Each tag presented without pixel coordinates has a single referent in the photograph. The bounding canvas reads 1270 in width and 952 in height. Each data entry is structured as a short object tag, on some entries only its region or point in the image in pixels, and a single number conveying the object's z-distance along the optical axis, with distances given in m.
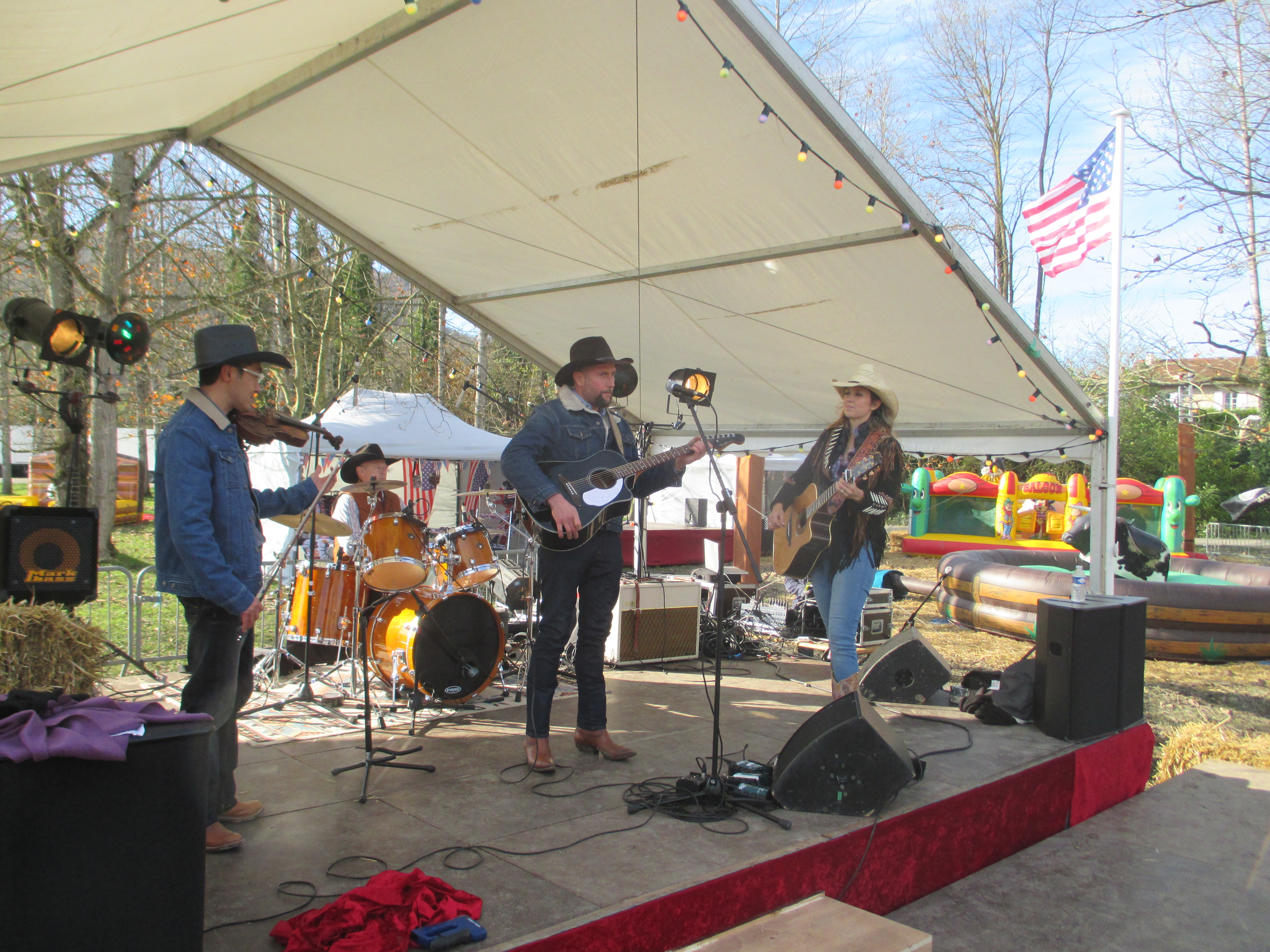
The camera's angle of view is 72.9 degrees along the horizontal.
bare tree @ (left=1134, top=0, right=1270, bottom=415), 11.12
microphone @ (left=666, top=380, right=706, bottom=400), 3.72
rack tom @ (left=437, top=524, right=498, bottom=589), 5.49
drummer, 5.74
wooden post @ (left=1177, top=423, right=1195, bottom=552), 16.55
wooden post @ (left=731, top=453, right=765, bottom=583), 14.62
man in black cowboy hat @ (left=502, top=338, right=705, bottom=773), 3.71
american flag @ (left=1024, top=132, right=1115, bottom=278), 8.55
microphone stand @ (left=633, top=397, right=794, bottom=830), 3.32
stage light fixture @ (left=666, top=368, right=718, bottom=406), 3.75
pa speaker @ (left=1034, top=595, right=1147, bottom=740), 4.42
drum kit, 4.77
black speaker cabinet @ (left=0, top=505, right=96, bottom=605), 3.45
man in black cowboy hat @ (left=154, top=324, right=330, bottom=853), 2.79
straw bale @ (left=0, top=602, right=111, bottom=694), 2.81
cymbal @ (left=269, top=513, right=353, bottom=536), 4.90
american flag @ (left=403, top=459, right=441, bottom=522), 13.85
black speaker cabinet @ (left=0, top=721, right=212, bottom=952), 1.73
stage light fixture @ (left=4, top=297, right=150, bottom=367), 3.92
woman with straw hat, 4.23
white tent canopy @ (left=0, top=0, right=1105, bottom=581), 3.81
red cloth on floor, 2.13
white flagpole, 6.35
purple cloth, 1.73
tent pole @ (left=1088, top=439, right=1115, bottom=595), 6.30
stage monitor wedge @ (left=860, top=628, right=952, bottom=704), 4.94
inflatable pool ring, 9.04
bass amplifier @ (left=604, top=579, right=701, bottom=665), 6.48
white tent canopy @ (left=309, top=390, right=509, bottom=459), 11.34
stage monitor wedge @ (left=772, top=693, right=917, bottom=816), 3.26
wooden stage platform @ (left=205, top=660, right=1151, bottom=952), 2.51
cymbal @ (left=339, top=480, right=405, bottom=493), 4.71
